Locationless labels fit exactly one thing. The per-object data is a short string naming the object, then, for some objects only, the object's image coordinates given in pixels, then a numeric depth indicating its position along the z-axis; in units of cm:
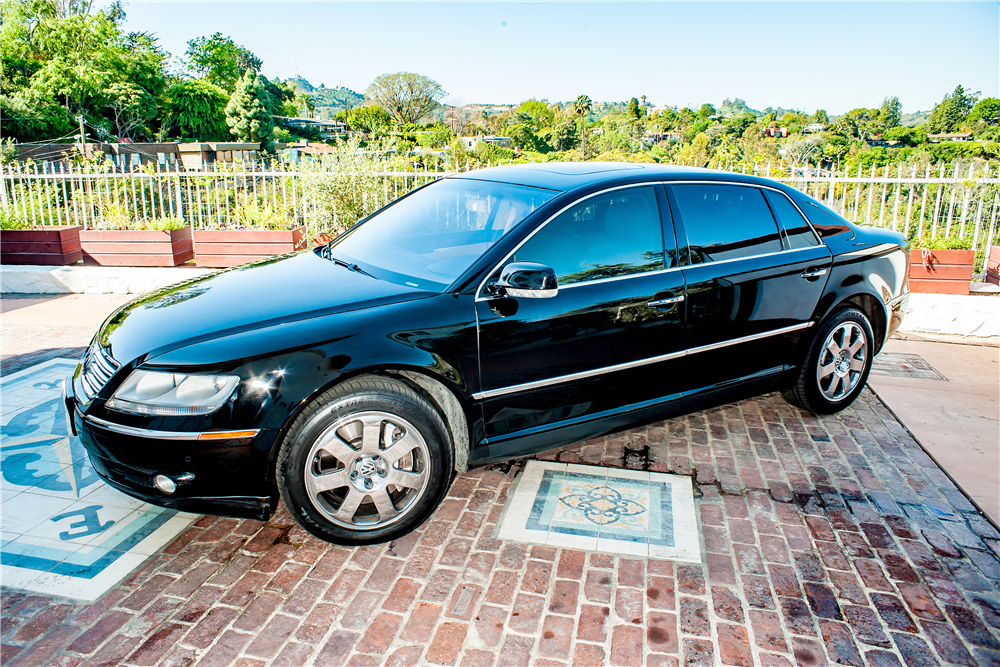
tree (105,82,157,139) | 6956
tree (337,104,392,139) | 10500
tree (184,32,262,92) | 9981
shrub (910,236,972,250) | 732
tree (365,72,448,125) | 11544
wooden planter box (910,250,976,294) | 721
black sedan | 280
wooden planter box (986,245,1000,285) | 790
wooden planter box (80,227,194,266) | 886
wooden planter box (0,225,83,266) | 880
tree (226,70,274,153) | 8838
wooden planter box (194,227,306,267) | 871
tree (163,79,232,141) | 8169
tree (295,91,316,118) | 13302
